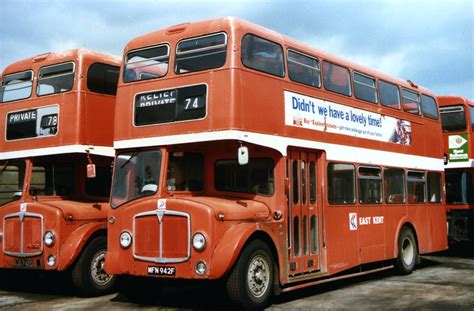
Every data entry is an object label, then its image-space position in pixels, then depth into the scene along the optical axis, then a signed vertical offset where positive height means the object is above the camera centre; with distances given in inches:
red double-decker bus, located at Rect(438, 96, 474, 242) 673.0 +57.1
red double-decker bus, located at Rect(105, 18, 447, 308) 342.3 +34.6
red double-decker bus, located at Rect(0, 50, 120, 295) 419.8 +40.7
